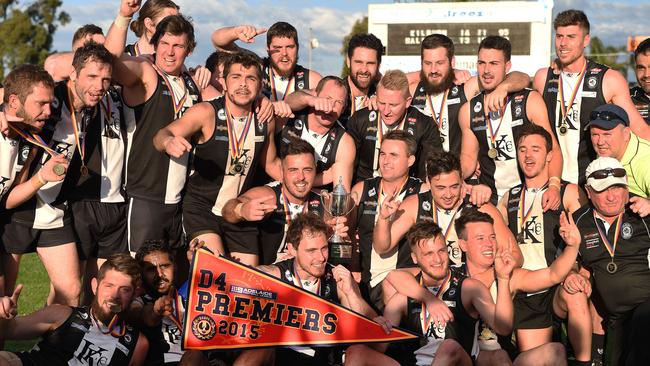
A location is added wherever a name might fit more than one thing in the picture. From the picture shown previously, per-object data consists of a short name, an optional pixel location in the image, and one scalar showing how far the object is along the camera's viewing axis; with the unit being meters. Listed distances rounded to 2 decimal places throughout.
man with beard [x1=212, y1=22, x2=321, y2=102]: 8.41
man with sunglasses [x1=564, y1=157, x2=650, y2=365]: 6.55
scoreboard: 28.30
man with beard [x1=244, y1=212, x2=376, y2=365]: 6.25
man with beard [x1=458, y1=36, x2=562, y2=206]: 7.70
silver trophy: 7.05
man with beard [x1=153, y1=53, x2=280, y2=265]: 7.16
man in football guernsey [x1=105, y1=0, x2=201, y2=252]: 7.30
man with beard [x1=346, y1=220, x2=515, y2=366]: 6.00
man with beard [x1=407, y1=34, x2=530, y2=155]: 8.25
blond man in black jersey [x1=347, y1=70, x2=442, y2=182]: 7.75
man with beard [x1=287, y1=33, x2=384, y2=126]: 8.45
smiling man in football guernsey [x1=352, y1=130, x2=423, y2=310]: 7.32
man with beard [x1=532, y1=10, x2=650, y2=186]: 7.81
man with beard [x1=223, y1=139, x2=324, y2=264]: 7.14
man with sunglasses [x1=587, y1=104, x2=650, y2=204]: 7.02
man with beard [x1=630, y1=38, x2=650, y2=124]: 8.19
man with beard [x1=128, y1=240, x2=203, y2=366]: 6.38
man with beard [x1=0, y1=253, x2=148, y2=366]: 5.91
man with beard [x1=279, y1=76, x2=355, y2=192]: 7.71
